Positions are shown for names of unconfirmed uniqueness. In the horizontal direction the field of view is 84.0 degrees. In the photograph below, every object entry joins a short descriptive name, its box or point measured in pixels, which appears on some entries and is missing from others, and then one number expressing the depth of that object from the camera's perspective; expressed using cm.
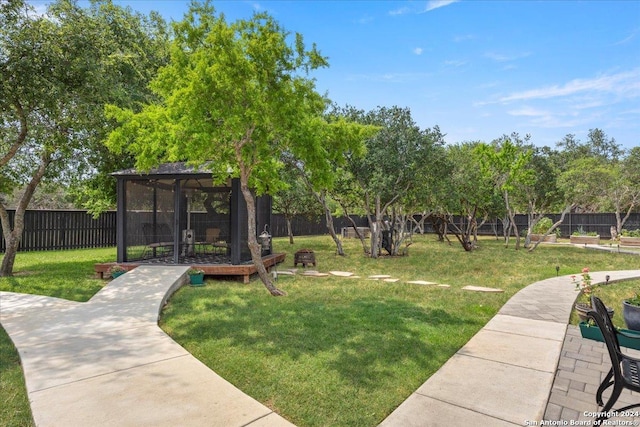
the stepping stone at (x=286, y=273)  909
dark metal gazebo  838
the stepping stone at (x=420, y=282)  793
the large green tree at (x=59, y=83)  663
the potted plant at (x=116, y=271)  754
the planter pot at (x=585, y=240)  1917
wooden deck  801
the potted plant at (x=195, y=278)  753
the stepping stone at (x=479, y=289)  712
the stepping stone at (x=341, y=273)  912
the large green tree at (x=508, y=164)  1446
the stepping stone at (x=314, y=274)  902
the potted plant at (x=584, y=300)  466
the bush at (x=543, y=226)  2211
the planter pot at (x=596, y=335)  401
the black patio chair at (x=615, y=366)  219
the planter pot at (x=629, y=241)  1784
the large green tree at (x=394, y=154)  1177
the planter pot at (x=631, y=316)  453
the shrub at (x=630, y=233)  1907
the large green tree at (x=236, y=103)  553
